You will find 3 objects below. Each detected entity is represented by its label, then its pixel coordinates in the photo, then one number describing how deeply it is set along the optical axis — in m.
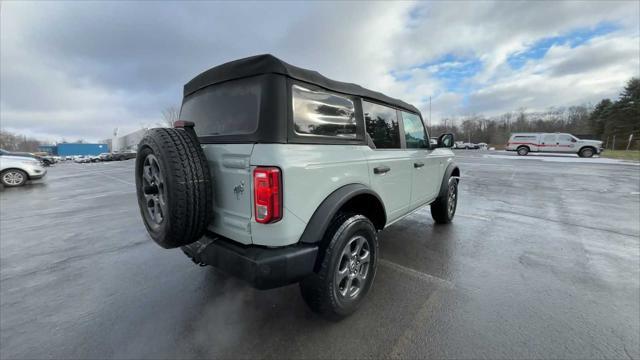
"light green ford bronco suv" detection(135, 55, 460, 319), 1.82
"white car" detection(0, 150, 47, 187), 10.21
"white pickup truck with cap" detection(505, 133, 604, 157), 20.66
